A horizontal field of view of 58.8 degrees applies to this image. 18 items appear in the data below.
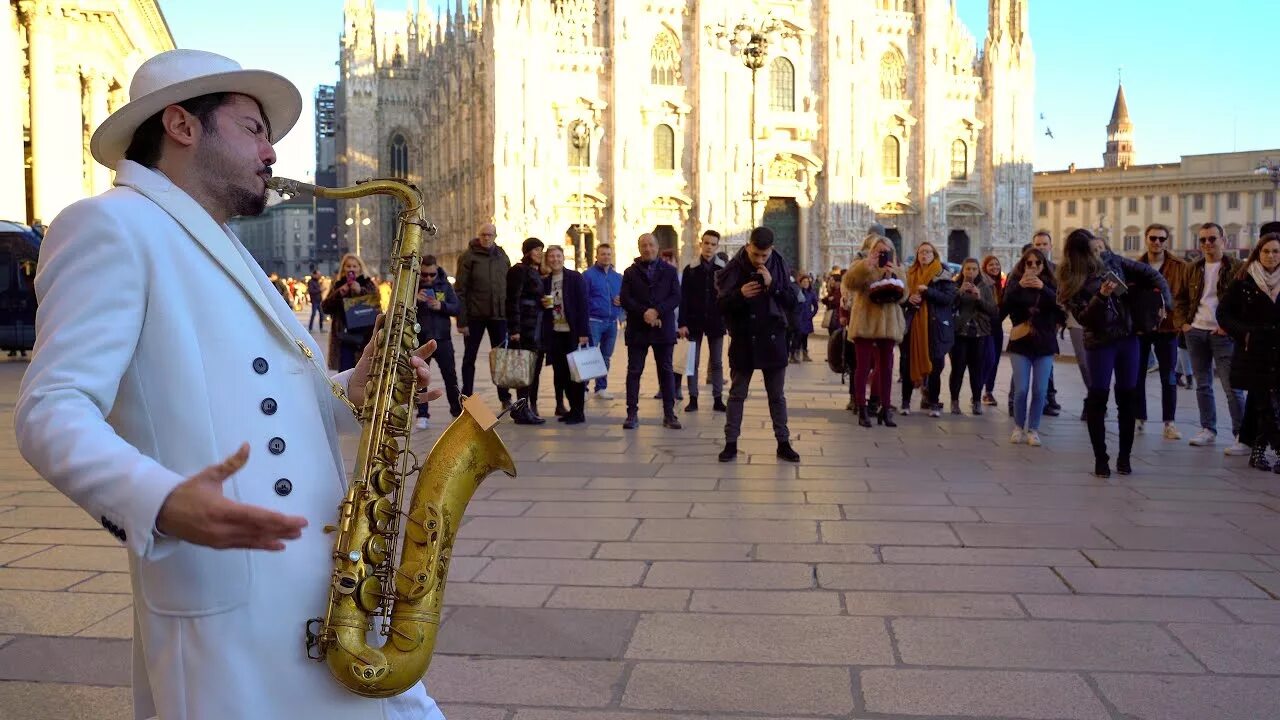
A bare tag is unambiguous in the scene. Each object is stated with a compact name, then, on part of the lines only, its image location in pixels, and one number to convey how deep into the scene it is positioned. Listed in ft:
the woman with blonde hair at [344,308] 30.37
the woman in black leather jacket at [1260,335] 24.49
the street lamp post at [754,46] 76.07
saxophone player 5.16
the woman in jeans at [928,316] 34.63
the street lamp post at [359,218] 184.54
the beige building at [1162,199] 228.02
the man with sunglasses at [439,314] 31.91
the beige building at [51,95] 58.80
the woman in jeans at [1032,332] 27.99
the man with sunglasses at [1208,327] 27.94
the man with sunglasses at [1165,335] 29.96
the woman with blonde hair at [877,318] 31.58
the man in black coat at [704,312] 36.52
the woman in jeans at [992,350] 36.67
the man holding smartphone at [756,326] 25.89
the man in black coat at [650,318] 32.76
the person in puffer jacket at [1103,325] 24.06
